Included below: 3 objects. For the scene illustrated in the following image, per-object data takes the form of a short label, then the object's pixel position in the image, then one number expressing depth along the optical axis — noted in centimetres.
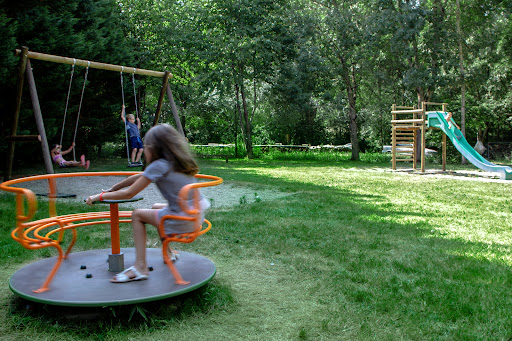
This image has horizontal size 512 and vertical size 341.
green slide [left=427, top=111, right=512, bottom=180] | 1509
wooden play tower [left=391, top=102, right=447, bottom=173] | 1675
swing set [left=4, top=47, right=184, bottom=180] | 795
